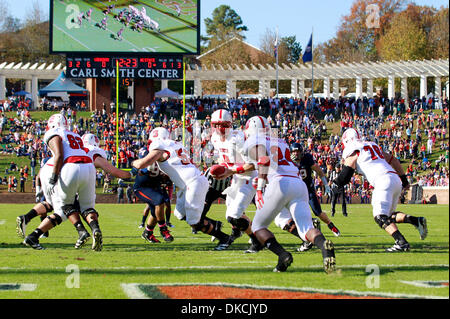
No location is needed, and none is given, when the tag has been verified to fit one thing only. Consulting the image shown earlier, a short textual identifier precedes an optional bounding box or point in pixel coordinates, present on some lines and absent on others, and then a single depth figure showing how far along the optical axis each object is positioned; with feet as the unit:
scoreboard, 255.29
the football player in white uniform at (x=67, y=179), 58.03
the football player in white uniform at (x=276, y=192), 47.57
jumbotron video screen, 252.01
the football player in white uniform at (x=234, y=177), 60.75
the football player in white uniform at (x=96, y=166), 57.47
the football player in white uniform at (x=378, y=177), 61.36
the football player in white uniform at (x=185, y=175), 61.67
